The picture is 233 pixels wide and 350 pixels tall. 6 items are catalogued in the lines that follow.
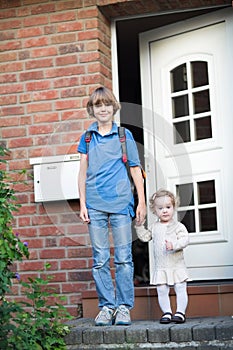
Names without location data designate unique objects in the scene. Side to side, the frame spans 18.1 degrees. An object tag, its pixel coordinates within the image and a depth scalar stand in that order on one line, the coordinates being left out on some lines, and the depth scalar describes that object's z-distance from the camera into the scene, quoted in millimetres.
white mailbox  5840
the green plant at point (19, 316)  4324
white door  5957
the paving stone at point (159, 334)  4602
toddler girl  5000
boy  5004
